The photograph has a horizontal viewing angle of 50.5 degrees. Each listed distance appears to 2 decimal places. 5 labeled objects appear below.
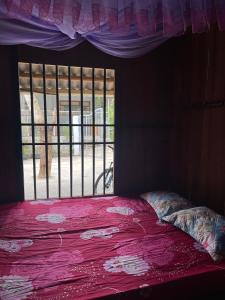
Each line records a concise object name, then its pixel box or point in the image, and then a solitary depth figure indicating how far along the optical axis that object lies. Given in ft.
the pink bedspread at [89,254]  4.13
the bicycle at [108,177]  11.15
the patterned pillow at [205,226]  5.09
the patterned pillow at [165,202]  7.18
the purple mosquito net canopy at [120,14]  4.20
